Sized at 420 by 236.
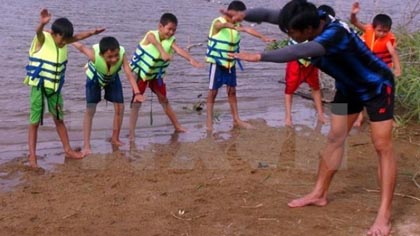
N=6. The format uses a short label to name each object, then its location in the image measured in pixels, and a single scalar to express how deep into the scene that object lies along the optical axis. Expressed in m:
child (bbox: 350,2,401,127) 8.09
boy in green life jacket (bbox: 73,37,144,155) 7.23
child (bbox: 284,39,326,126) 8.68
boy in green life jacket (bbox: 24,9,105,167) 6.89
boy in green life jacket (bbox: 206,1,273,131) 8.24
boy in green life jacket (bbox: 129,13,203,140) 7.79
